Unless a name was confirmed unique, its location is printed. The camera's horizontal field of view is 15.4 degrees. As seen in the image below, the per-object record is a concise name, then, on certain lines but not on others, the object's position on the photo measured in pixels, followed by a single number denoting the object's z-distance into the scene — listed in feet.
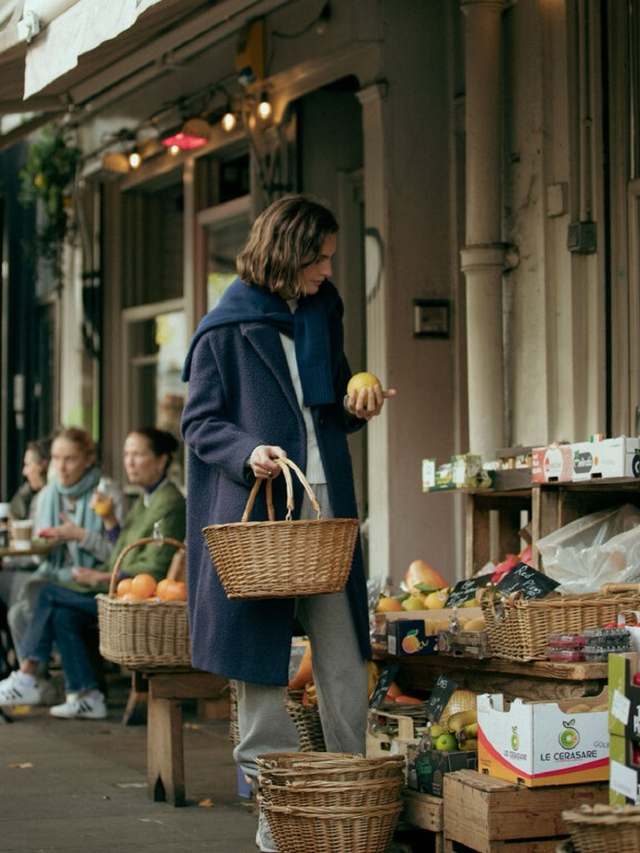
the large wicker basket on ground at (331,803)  22.18
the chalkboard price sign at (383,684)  28.00
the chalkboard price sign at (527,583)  25.52
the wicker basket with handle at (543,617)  24.55
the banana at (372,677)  29.53
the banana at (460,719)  24.80
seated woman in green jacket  40.87
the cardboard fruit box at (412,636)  27.48
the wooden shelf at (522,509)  30.09
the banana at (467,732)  24.61
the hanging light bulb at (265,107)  46.59
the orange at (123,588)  33.36
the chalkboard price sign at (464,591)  28.97
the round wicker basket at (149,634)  29.61
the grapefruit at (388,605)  30.74
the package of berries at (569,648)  24.07
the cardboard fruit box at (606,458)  27.50
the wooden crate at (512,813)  21.86
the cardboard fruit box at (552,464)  29.01
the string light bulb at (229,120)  48.16
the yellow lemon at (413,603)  31.20
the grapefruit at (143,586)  32.71
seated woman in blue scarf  45.48
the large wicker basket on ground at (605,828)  17.55
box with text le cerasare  22.02
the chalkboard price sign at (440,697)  25.62
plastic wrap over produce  28.12
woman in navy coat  23.49
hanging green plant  61.56
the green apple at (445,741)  24.41
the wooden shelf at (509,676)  23.89
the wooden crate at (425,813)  23.16
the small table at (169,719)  29.41
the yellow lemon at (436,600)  31.02
